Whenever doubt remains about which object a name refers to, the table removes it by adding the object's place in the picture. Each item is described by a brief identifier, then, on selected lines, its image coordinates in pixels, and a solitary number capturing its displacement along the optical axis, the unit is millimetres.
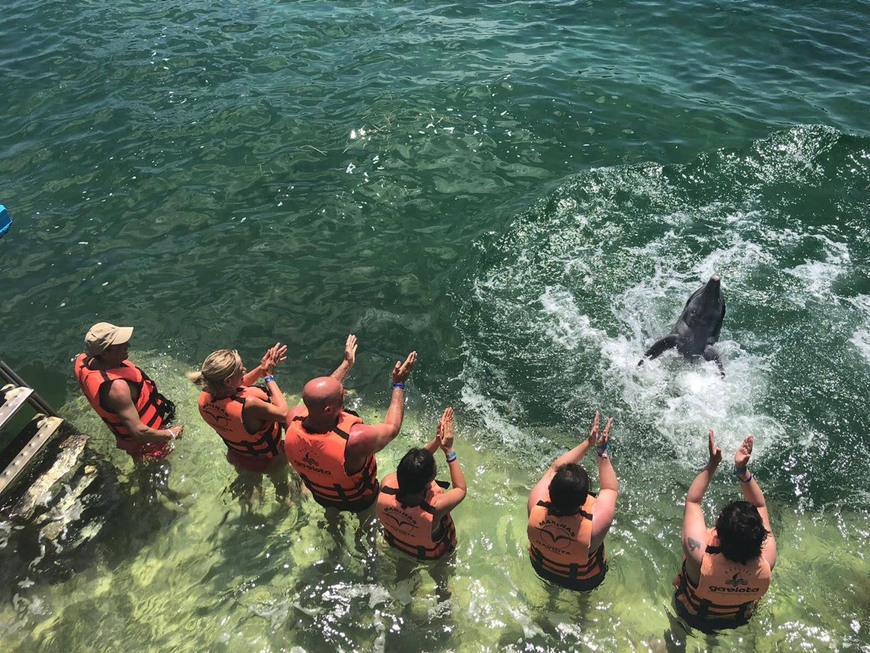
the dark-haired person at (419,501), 4734
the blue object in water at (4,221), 6516
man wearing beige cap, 5801
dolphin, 7934
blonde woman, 5633
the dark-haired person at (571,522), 4609
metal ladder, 6180
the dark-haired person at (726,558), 4340
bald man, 5086
